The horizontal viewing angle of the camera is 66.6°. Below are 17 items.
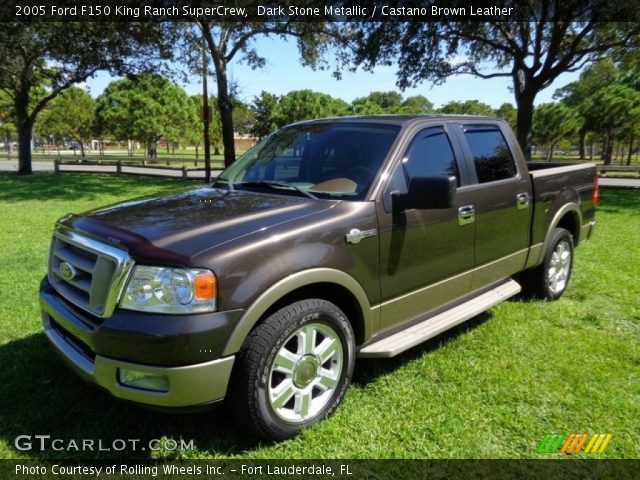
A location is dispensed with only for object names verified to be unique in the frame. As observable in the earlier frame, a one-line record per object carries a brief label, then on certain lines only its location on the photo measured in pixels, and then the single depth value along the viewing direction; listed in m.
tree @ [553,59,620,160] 21.58
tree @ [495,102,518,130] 65.45
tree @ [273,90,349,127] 51.66
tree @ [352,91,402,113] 89.68
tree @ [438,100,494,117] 59.57
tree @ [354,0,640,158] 14.83
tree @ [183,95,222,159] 50.72
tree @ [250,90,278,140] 59.67
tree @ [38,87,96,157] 46.81
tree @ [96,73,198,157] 45.22
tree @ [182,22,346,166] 18.34
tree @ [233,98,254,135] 61.23
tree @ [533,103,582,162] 43.06
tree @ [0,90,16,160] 34.98
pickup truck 2.42
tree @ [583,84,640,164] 33.19
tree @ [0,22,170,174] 17.05
